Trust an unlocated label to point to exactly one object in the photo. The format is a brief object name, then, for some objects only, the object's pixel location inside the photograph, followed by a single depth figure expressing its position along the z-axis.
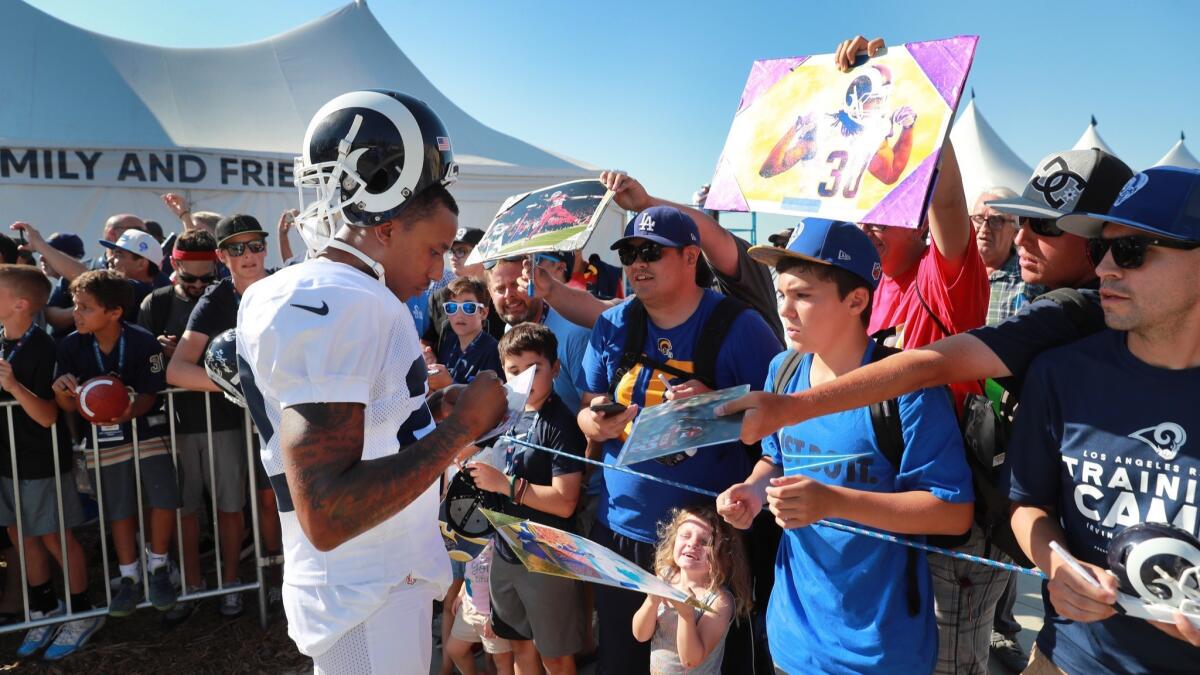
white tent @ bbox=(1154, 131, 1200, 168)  19.12
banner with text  11.67
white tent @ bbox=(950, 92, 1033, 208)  17.36
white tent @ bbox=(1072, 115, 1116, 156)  18.34
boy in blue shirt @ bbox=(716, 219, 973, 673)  2.10
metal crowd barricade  4.50
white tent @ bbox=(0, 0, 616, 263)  11.98
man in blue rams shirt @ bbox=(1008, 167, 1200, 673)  1.67
